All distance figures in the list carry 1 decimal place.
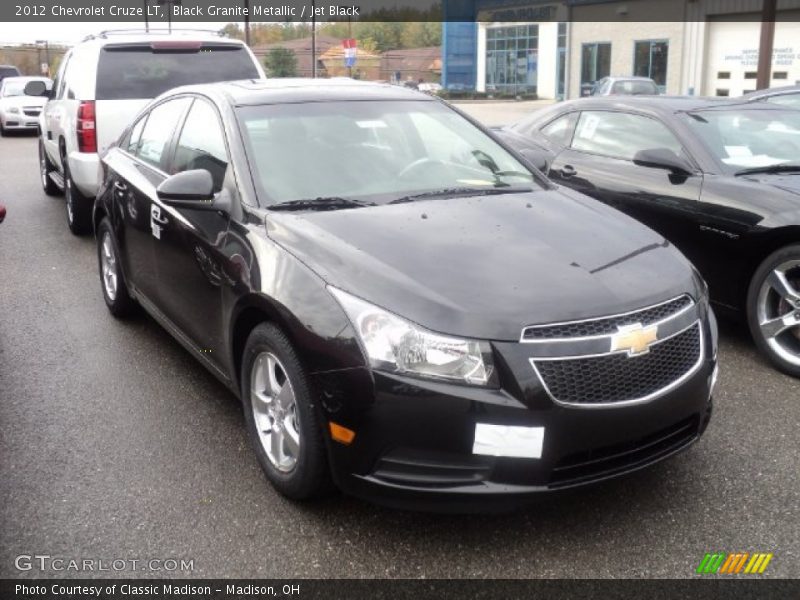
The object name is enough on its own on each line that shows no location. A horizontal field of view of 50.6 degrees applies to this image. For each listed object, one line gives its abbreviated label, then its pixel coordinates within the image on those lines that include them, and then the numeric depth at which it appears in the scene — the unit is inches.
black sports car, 194.2
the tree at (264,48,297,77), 2127.2
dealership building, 1258.6
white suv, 320.2
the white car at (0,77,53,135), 856.9
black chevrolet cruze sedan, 114.0
